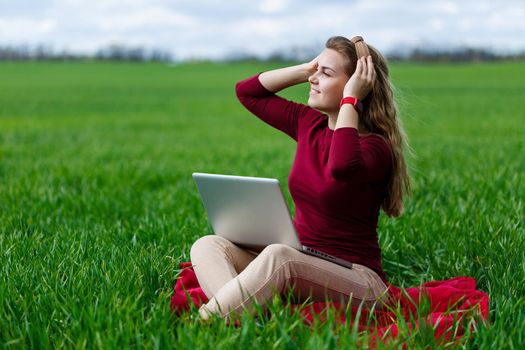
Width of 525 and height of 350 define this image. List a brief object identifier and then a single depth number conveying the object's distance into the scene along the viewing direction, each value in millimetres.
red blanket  3156
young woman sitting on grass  3443
